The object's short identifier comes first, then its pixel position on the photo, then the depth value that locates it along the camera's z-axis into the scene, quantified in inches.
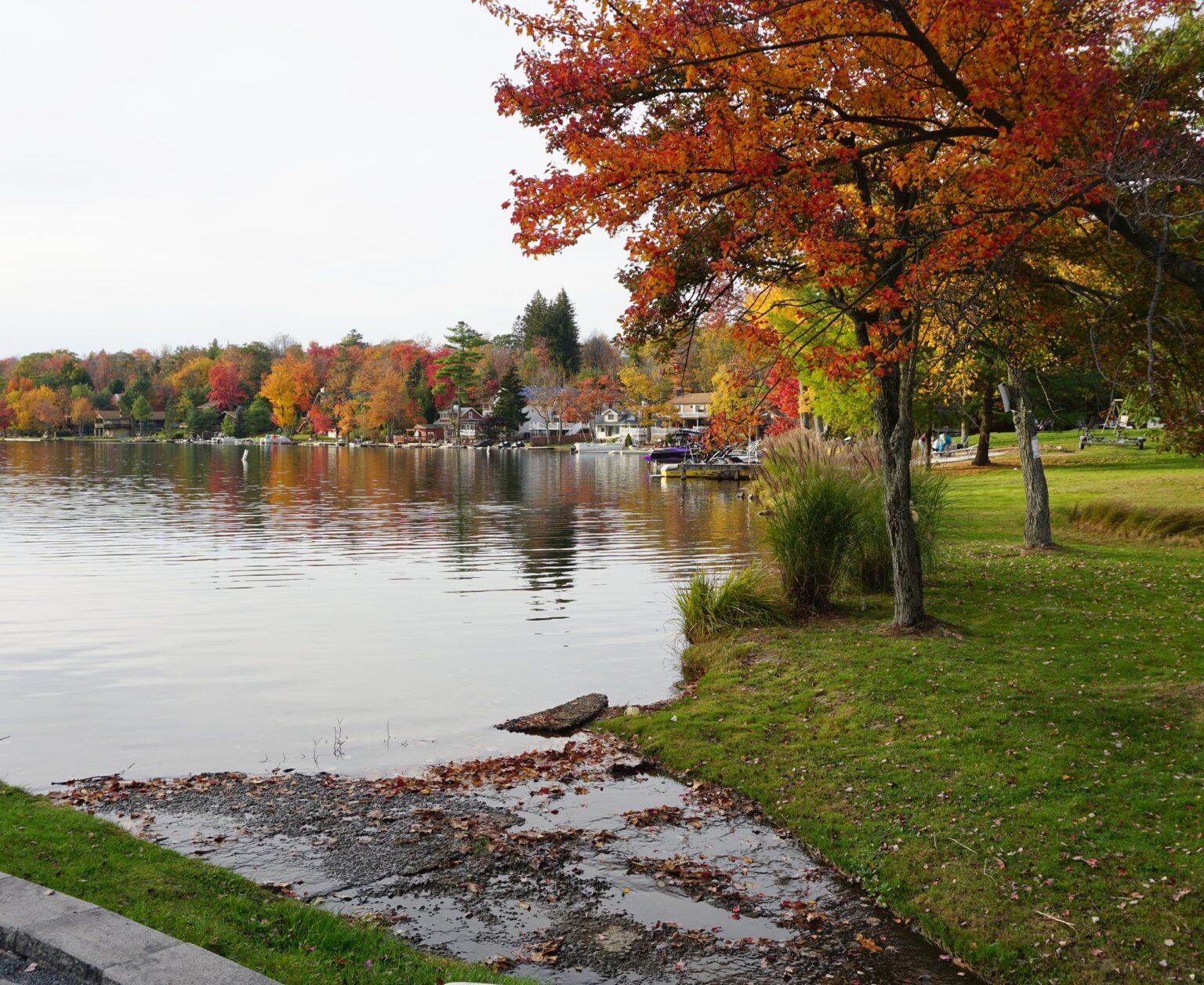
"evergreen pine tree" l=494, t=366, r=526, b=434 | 5064.0
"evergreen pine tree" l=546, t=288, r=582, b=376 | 5718.5
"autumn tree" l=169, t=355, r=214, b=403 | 6870.1
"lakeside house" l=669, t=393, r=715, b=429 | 5161.4
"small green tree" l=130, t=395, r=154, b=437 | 6609.3
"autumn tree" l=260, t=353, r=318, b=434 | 6378.0
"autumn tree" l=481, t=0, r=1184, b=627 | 335.3
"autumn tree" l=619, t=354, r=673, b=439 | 4151.1
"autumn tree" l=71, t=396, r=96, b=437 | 6555.1
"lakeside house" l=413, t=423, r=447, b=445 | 5728.3
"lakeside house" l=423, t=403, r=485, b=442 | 5438.0
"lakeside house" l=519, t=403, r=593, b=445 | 5526.6
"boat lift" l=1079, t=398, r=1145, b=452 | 1770.4
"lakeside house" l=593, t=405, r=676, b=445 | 5177.2
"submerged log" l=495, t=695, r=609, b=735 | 454.9
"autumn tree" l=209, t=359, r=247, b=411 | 6555.1
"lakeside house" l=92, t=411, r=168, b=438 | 6796.3
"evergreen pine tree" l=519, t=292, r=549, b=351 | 5723.4
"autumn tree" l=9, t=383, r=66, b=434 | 6505.9
